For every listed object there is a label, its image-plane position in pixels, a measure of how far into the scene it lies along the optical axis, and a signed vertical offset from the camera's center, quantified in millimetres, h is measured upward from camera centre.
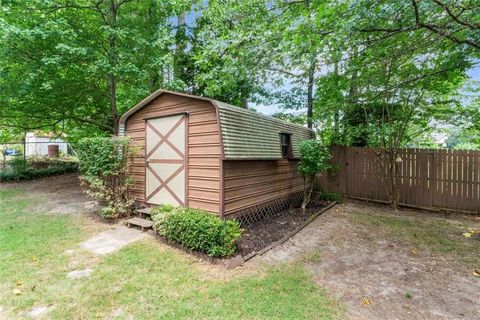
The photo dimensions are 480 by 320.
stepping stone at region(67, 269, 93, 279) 3607 -1777
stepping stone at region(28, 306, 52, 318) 2768 -1807
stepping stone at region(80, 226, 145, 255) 4605 -1721
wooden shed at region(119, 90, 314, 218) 5297 +37
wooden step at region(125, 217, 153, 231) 5590 -1566
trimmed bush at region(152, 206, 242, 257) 4242 -1384
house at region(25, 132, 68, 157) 14086 +512
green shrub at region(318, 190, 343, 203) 8727 -1440
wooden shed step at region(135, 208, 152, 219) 6301 -1458
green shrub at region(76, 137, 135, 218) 6258 -343
